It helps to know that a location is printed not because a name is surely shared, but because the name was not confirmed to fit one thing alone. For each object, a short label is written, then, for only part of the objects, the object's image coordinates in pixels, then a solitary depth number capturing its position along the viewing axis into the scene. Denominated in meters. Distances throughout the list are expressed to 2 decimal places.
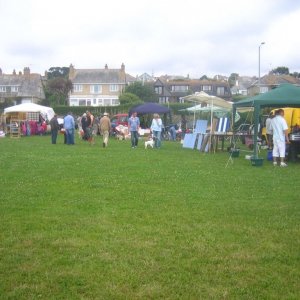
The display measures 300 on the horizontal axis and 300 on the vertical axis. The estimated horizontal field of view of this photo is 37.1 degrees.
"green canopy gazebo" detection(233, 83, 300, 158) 13.37
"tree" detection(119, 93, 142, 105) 57.25
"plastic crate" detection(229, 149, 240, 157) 15.91
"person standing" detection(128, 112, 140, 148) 20.64
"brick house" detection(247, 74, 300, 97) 74.38
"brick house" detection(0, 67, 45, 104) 75.25
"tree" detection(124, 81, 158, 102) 65.69
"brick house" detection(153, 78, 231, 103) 79.06
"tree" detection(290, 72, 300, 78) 86.01
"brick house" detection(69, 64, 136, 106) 77.31
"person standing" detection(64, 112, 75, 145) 22.23
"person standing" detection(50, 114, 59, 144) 23.00
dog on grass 20.08
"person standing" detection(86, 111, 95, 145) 24.30
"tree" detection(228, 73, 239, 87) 110.42
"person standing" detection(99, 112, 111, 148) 20.56
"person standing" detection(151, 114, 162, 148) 20.39
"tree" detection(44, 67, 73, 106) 71.80
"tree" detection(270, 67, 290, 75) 94.75
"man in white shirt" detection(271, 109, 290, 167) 13.22
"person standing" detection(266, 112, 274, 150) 16.64
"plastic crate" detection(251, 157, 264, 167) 13.15
